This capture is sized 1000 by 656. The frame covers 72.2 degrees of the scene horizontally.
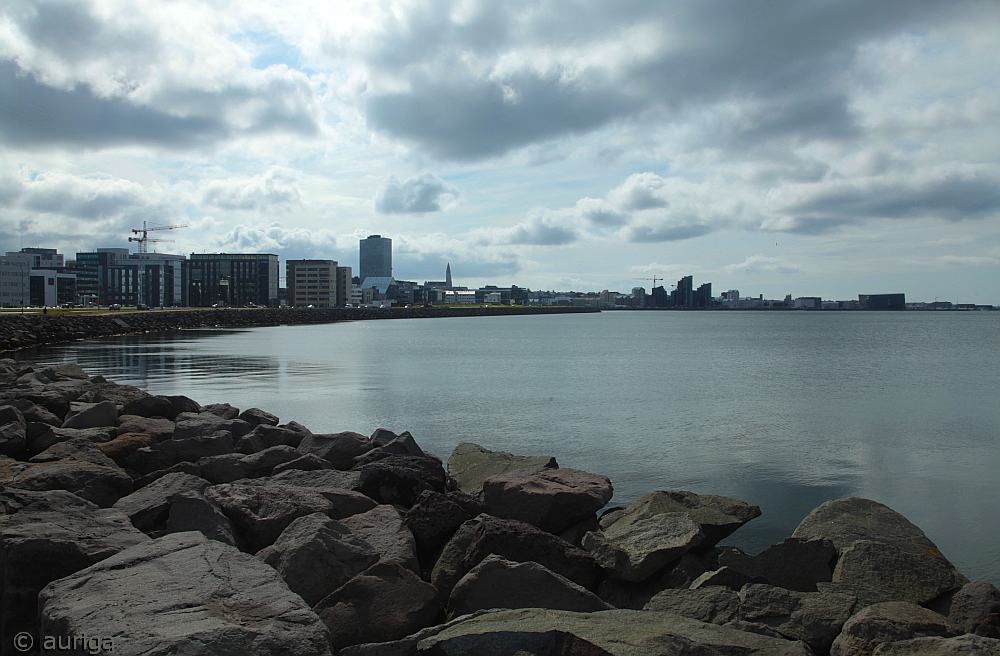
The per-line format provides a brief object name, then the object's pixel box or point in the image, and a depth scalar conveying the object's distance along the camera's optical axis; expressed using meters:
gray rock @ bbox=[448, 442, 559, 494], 10.30
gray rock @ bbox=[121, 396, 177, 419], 14.94
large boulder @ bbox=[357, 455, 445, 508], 9.08
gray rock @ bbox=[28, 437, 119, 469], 9.83
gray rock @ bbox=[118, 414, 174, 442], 12.66
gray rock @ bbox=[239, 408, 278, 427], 14.98
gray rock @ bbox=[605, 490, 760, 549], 8.07
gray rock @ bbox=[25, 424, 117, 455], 11.08
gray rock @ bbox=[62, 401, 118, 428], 12.83
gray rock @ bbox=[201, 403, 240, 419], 15.50
